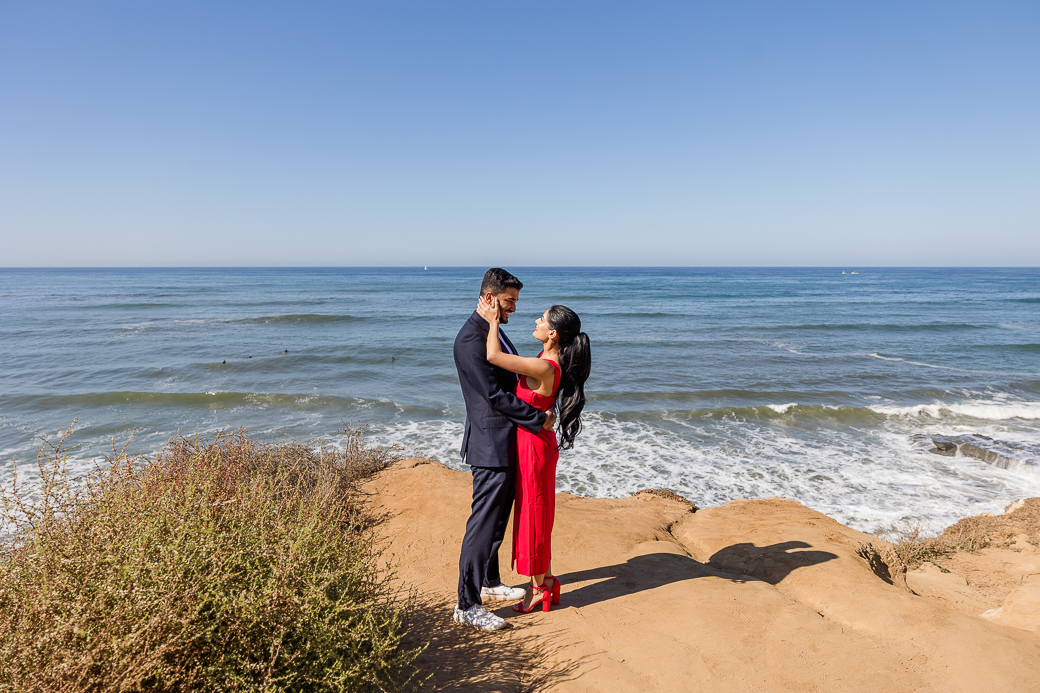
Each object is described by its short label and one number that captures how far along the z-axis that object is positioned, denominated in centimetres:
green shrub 192
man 321
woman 335
